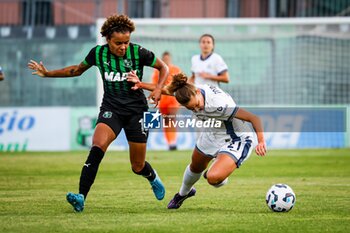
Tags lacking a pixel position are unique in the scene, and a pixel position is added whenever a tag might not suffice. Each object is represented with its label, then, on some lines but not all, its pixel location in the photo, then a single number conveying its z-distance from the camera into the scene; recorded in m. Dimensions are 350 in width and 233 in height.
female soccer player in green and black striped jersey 19.91
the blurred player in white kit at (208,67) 36.97
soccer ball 19.67
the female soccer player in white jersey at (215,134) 19.09
